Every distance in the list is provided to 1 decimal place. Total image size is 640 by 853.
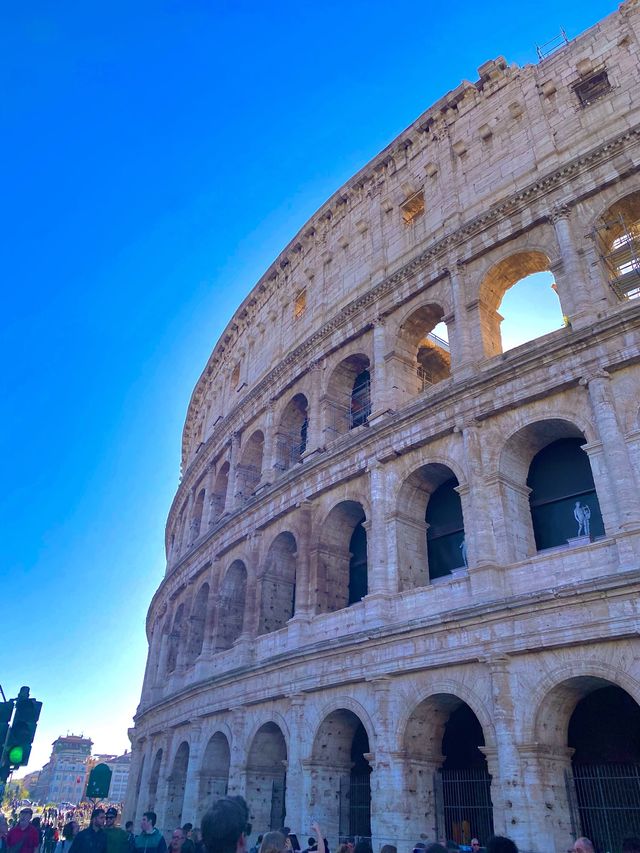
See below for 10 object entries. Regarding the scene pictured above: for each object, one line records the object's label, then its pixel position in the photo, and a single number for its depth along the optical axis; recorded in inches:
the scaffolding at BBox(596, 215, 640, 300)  572.1
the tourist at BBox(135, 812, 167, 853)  353.7
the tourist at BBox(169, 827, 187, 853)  264.8
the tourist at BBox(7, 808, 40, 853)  327.9
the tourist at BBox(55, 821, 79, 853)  634.9
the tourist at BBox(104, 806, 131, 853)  314.3
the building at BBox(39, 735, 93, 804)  5182.1
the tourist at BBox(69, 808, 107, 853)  301.6
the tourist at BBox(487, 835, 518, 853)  160.6
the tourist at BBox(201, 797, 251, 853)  142.9
